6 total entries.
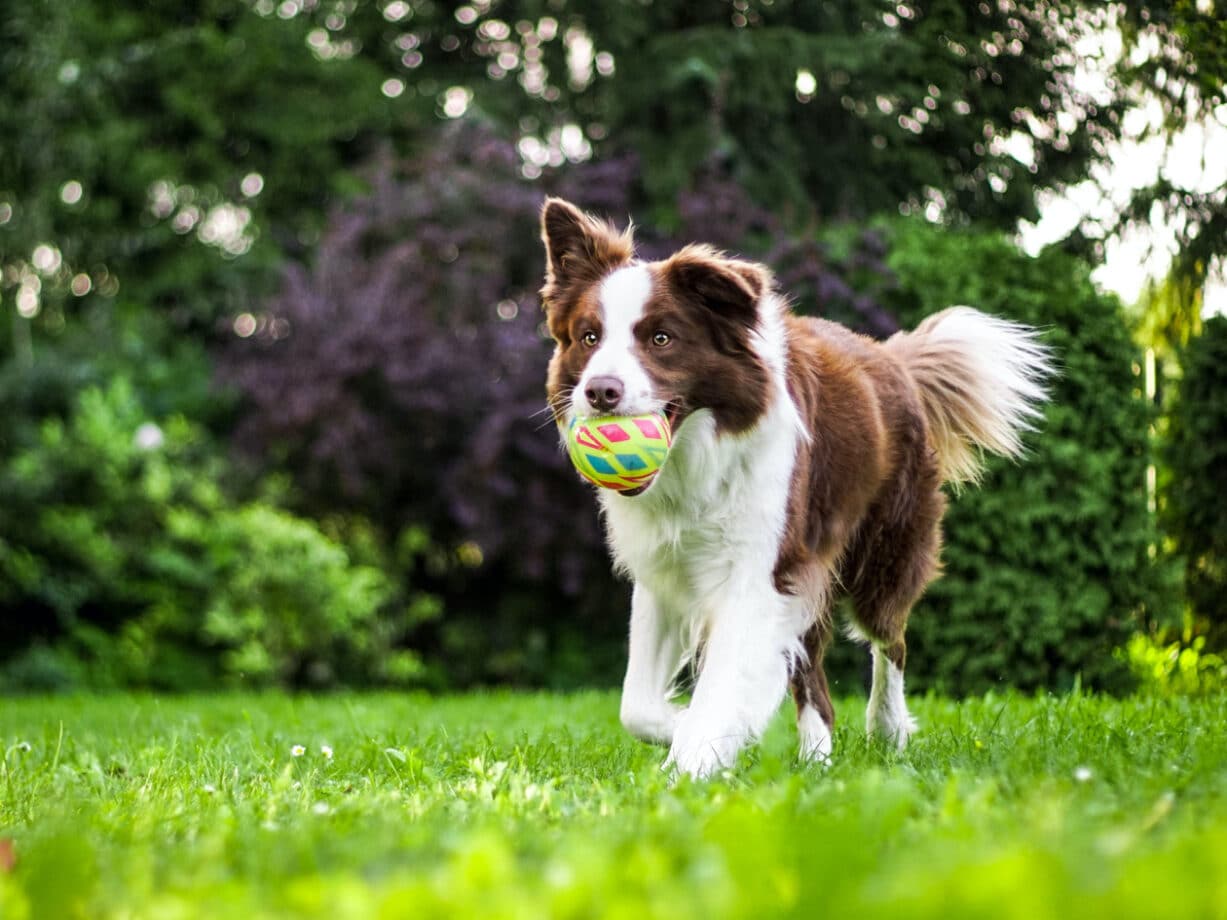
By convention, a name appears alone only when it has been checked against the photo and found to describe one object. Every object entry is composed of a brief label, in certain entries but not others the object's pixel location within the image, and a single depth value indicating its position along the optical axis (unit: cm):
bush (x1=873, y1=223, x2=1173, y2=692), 712
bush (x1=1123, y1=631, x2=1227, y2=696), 648
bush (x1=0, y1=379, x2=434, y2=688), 1046
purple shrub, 1029
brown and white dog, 391
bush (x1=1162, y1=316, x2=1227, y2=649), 682
